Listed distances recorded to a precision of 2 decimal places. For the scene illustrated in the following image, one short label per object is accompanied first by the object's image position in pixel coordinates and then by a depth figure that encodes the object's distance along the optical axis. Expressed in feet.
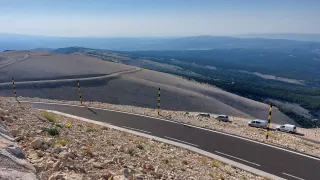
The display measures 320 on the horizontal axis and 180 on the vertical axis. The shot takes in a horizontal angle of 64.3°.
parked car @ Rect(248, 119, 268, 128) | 110.93
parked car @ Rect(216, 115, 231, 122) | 123.10
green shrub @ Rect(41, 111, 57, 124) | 42.14
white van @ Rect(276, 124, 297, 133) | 106.01
